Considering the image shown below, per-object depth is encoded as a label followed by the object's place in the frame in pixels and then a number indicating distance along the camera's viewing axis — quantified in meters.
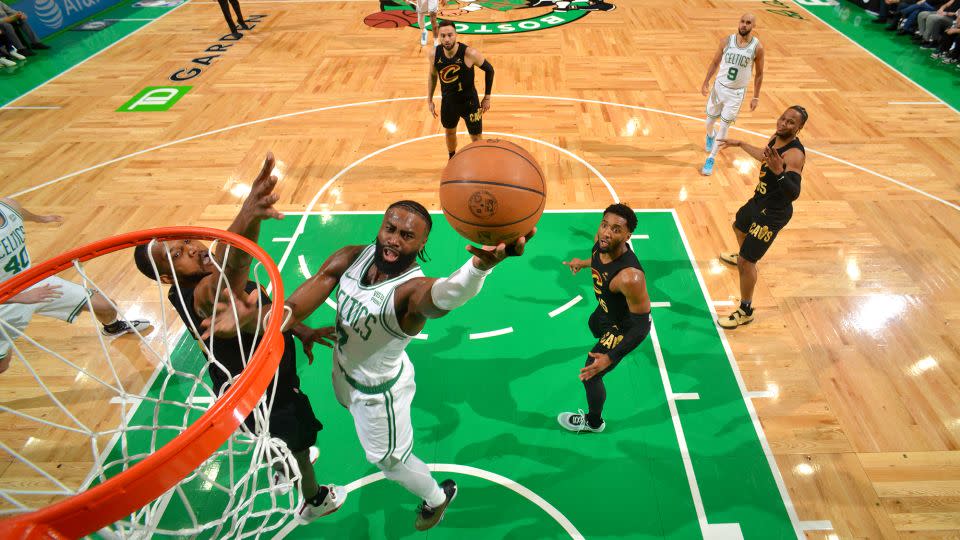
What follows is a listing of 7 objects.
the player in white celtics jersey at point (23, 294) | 4.09
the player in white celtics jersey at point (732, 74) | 6.34
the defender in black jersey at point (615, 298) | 3.33
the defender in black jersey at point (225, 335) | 2.84
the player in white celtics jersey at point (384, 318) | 2.63
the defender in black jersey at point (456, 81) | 6.17
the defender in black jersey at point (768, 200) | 4.16
